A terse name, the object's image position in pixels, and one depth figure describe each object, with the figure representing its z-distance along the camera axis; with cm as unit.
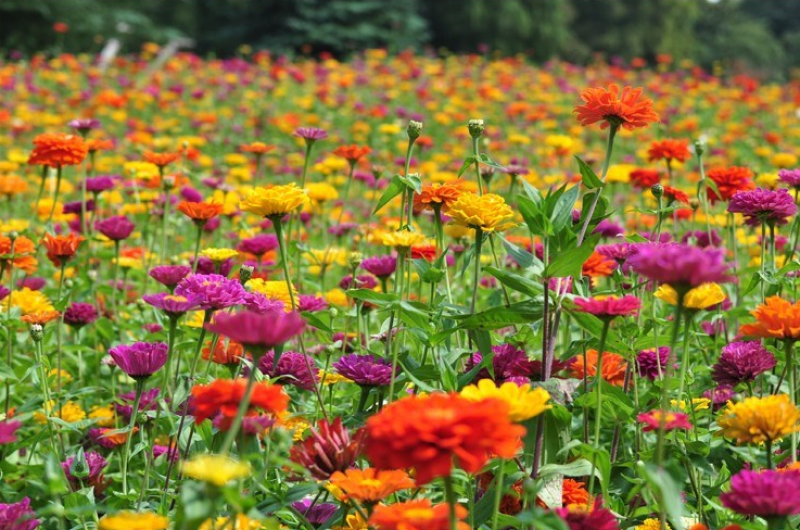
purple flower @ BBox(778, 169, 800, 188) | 264
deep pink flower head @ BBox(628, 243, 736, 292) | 204
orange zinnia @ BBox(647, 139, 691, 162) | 290
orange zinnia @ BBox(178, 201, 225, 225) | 258
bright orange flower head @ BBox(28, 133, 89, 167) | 285
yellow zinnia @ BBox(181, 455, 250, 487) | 198
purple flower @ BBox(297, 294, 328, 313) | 254
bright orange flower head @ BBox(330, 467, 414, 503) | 210
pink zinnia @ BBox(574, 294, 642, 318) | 219
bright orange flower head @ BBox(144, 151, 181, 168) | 306
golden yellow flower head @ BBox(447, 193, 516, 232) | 234
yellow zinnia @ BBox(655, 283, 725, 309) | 227
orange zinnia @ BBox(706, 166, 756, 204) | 275
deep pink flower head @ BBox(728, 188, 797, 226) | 247
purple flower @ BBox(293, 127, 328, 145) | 273
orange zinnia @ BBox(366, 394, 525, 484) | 199
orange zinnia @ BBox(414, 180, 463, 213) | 246
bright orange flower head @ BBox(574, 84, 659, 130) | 236
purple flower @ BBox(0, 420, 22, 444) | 206
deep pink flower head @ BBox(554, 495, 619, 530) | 209
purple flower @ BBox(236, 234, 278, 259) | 279
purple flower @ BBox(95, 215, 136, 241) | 288
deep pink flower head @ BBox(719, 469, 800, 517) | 206
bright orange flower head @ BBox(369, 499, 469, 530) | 203
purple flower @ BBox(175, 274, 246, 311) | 225
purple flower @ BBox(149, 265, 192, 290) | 234
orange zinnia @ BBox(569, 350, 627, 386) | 246
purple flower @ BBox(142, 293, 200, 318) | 221
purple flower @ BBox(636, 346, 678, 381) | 253
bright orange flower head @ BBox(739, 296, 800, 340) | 221
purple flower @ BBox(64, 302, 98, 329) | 278
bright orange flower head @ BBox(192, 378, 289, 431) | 207
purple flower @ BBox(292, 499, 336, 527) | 225
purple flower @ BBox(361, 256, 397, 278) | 265
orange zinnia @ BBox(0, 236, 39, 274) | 266
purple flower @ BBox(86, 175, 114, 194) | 322
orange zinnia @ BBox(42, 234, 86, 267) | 265
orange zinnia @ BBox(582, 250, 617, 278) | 249
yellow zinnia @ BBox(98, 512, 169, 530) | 203
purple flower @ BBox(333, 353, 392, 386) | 232
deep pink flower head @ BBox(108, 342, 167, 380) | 230
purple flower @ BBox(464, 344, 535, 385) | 235
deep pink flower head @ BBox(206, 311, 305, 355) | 203
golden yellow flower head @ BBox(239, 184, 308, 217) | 235
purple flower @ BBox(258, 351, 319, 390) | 240
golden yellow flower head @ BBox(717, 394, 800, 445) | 213
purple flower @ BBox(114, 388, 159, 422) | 260
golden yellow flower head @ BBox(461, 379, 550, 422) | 207
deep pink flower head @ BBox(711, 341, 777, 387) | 237
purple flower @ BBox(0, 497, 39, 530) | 217
